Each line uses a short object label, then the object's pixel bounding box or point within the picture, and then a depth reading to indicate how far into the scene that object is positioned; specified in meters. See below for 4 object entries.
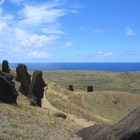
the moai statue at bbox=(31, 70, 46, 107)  21.07
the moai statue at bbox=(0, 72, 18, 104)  16.30
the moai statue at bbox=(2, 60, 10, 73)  27.34
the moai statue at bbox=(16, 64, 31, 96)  25.70
